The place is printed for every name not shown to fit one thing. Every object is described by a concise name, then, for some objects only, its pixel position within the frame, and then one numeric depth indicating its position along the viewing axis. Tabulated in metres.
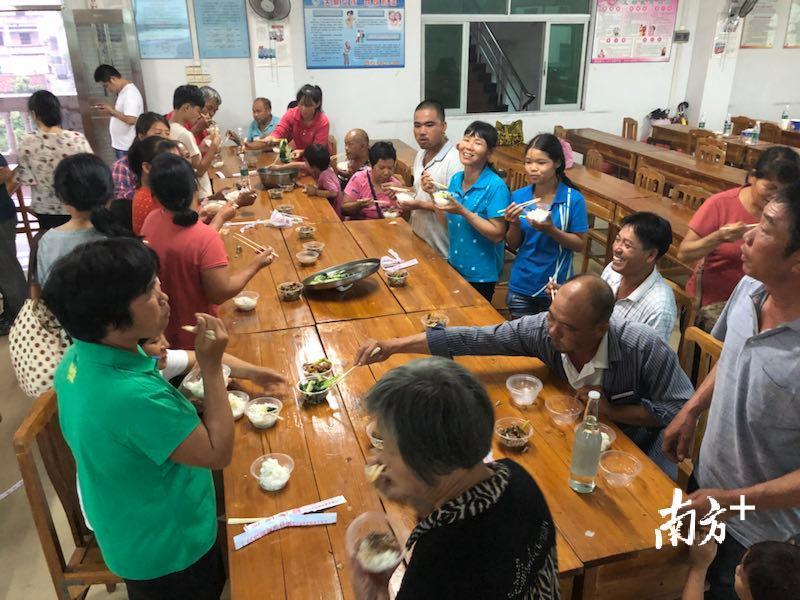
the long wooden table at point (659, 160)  5.81
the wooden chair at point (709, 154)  6.23
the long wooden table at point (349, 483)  1.48
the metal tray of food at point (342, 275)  3.00
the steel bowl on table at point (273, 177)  5.28
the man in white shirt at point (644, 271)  2.39
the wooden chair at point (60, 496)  1.79
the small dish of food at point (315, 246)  3.57
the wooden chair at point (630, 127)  8.53
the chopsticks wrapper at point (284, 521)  1.55
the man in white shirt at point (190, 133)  4.36
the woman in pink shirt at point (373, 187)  4.42
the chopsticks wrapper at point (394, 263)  3.37
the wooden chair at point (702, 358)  2.13
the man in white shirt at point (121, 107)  6.16
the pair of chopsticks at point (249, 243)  3.65
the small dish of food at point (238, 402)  2.03
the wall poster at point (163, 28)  7.16
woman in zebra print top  0.98
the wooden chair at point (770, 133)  7.65
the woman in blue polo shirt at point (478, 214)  3.26
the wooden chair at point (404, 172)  5.70
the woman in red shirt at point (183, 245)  2.35
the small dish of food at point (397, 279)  3.14
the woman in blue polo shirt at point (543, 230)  3.08
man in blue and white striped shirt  1.92
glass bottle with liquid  1.64
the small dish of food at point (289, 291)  2.97
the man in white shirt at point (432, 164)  3.66
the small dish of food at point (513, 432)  1.86
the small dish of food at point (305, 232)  3.92
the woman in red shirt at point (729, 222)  2.70
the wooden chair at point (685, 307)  2.86
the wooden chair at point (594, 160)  6.62
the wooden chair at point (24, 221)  5.48
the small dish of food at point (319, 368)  2.24
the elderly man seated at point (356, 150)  4.79
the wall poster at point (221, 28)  7.26
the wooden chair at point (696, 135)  7.54
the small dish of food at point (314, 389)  2.10
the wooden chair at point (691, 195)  4.89
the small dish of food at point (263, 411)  1.98
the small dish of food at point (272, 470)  1.72
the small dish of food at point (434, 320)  2.65
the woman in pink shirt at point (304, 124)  5.84
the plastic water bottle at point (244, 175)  5.34
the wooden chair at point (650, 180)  5.58
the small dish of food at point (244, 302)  2.87
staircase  9.01
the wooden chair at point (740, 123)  8.39
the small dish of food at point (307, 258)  3.46
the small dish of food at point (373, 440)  1.84
